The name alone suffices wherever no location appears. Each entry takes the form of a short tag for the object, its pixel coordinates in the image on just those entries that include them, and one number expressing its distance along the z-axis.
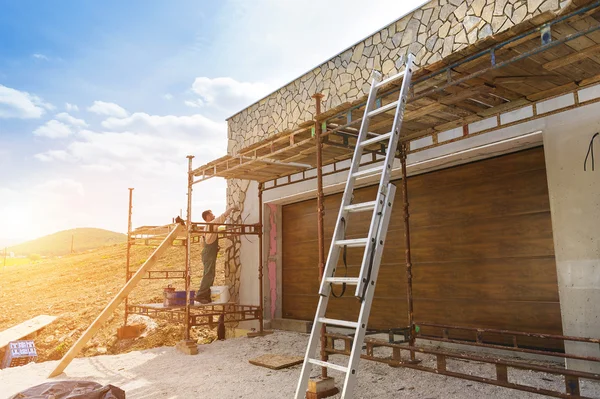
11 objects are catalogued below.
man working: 8.85
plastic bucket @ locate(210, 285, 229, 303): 9.07
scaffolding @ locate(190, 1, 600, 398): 3.35
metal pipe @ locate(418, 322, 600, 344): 4.34
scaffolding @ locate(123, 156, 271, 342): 7.71
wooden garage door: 5.59
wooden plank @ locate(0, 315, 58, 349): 10.33
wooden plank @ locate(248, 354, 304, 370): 5.83
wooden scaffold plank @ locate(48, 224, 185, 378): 6.32
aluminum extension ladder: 3.18
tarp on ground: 3.71
